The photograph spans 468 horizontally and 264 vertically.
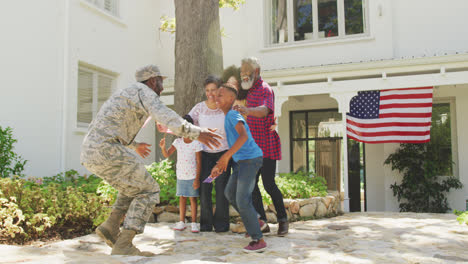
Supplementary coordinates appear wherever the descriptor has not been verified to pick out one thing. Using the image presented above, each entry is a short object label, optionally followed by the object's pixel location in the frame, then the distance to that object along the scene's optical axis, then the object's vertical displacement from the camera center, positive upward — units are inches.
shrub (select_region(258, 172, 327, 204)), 260.1 -22.8
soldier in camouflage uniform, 126.5 +3.2
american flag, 345.7 +34.8
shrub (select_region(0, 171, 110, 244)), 163.8 -26.3
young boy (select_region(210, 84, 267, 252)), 139.7 -3.1
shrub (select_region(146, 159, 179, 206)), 225.1 -15.4
